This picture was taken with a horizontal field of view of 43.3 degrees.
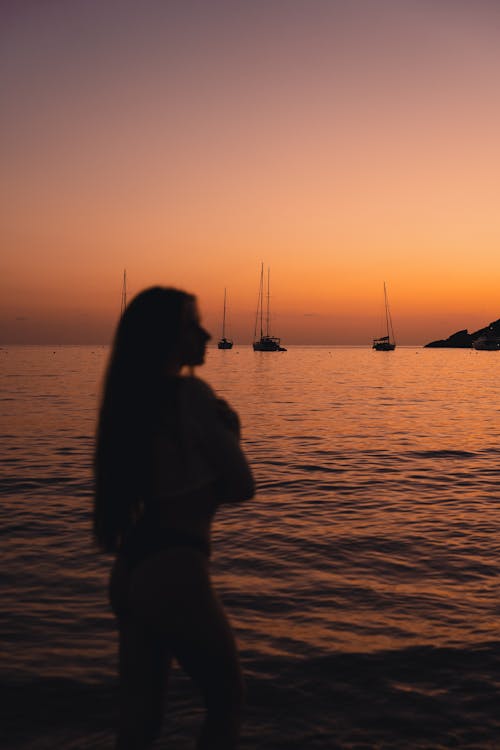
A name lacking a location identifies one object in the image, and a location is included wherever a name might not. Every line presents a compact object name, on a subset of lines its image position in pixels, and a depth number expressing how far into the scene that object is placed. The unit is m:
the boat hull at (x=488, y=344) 171.25
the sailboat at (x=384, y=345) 173.50
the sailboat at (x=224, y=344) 170.57
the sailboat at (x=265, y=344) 149.00
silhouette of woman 2.42
